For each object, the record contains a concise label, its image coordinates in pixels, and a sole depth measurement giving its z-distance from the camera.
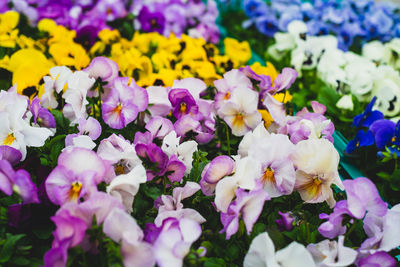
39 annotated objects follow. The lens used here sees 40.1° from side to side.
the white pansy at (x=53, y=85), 0.49
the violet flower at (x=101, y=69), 0.50
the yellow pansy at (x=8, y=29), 0.64
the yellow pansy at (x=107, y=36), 0.73
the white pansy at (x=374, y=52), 0.85
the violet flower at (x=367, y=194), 0.39
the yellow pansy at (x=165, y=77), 0.59
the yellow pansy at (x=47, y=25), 0.77
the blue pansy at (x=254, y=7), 1.05
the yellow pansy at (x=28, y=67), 0.53
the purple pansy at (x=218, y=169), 0.40
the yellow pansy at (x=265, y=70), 0.59
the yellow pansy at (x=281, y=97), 0.53
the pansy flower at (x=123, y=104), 0.48
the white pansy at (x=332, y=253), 0.36
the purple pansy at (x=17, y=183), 0.35
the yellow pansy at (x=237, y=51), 0.74
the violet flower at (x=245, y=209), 0.37
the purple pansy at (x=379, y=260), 0.36
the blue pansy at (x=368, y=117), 0.59
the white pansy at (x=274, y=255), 0.35
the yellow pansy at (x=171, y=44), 0.72
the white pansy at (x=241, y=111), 0.50
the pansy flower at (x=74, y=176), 0.36
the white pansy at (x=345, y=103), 0.67
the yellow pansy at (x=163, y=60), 0.65
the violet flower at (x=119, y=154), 0.41
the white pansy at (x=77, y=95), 0.47
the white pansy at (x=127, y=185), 0.37
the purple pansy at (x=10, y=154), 0.40
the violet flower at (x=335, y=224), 0.38
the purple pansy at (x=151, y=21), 0.88
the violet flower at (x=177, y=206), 0.39
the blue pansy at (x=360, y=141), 0.57
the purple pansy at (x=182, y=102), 0.49
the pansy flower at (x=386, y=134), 0.55
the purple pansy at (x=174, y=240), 0.34
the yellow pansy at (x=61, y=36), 0.69
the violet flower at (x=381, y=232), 0.38
